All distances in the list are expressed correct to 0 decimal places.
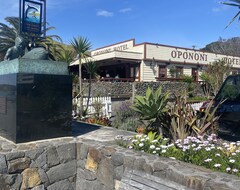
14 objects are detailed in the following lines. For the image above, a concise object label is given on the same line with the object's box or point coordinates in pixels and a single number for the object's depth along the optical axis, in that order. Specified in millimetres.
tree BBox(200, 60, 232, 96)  17117
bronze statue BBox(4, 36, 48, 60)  3640
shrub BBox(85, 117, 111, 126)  6947
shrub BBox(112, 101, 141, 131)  6166
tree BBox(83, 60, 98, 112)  13700
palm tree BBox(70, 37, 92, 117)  11115
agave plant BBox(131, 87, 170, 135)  3840
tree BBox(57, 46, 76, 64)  11910
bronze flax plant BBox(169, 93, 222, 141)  3622
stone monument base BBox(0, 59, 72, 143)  3319
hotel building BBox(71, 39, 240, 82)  17835
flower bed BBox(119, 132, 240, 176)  2484
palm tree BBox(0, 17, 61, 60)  15644
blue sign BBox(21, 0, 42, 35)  4179
